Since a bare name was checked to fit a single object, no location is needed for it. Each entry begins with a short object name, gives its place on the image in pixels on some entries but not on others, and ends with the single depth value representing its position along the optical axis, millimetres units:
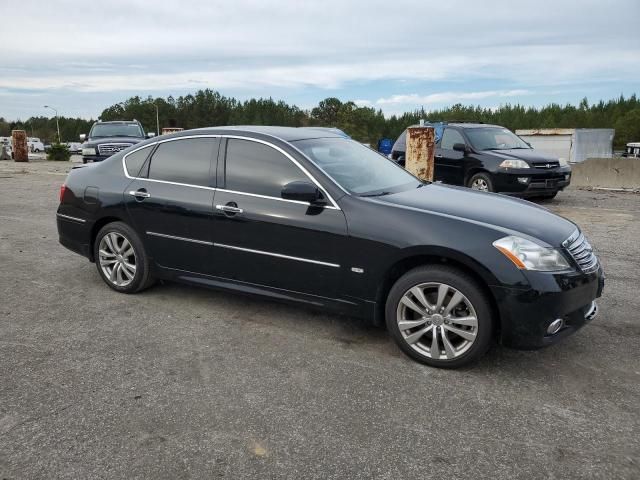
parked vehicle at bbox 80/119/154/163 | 15250
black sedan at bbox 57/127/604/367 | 3646
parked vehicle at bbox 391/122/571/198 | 11047
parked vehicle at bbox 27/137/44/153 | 73188
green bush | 29641
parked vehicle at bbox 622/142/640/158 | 45406
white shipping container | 42656
